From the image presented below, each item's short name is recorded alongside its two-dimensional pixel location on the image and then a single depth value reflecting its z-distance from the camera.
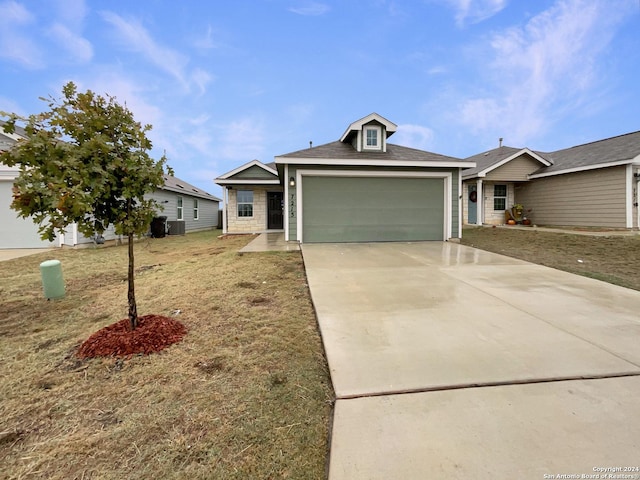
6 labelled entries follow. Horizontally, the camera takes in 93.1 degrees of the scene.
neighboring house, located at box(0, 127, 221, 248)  9.87
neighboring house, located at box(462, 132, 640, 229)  11.45
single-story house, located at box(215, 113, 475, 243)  9.52
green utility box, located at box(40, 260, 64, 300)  4.48
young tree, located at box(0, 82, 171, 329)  2.31
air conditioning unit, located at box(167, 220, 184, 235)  15.95
